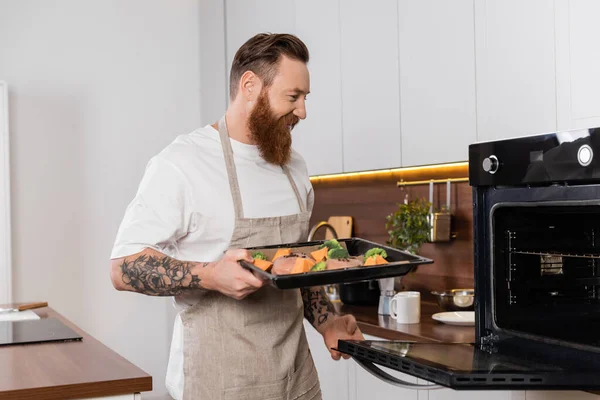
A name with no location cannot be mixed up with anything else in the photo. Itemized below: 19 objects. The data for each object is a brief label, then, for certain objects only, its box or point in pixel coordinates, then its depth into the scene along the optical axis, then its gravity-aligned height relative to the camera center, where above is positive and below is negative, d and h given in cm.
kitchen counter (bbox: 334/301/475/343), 238 -42
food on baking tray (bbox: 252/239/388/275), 161 -12
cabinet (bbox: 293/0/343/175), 355 +55
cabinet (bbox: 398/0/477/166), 273 +46
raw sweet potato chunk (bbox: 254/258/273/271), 162 -12
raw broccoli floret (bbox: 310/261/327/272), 165 -13
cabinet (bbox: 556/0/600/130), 218 +40
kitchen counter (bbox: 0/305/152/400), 170 -39
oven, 134 -17
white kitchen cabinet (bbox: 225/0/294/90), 398 +104
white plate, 258 -39
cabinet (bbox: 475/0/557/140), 236 +43
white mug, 269 -37
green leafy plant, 314 -10
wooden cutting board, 394 -11
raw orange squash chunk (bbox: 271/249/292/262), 171 -10
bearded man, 177 -6
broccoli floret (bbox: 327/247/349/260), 175 -11
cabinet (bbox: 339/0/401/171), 313 +51
